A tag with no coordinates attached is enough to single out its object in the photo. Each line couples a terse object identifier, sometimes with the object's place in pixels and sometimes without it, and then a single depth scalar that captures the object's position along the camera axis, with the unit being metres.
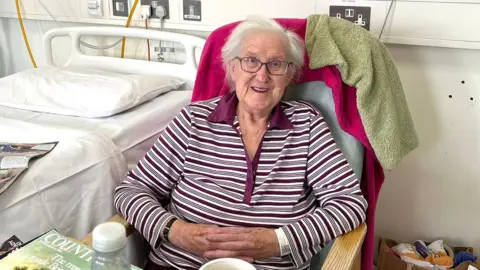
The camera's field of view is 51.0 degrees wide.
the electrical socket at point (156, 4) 2.15
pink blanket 1.53
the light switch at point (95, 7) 2.29
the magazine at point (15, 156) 1.29
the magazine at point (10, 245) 1.00
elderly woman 1.34
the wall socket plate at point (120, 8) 2.25
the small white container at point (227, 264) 0.88
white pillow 1.81
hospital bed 1.32
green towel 1.50
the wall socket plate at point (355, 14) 1.82
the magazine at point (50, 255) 0.87
